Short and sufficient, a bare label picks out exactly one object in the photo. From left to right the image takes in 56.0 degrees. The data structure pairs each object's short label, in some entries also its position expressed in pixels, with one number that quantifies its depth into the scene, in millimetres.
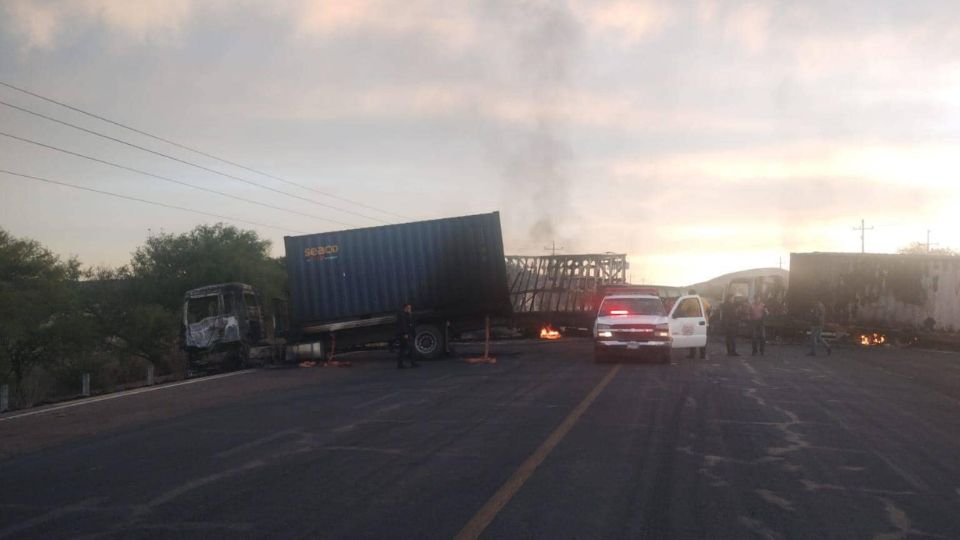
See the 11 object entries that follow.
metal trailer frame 32719
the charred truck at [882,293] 33531
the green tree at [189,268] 49769
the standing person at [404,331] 25141
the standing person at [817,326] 29047
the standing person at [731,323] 28683
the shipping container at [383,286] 28625
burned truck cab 28109
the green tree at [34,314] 34688
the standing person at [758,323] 29016
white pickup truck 24219
